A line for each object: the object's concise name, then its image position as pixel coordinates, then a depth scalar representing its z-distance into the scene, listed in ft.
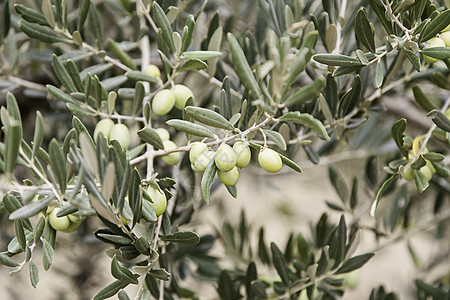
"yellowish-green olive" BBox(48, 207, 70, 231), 4.49
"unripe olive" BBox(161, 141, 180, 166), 4.65
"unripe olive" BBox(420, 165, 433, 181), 4.84
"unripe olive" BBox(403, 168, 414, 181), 4.80
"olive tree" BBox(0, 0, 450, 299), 4.41
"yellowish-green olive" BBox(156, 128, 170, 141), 4.68
